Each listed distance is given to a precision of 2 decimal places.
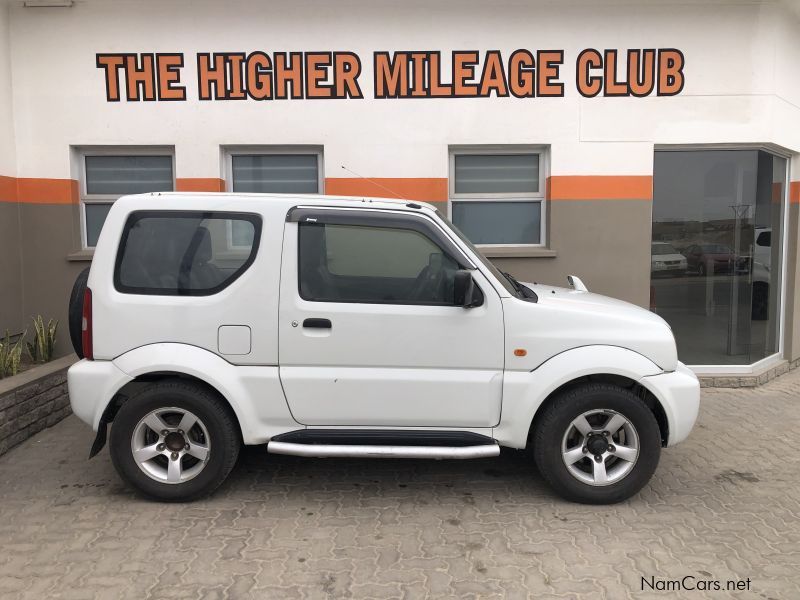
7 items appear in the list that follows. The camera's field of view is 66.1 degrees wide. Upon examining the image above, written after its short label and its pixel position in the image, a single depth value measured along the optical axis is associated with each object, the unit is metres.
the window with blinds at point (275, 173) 7.09
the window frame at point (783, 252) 6.97
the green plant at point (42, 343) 6.30
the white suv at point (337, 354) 3.82
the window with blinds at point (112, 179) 7.11
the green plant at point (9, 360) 5.38
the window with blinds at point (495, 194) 7.11
